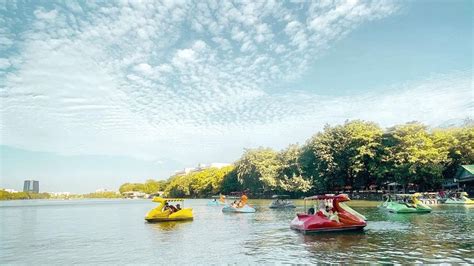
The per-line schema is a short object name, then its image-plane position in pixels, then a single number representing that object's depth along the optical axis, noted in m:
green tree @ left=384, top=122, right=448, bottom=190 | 64.69
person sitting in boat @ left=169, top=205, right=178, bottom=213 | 42.05
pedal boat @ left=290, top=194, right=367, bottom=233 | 27.70
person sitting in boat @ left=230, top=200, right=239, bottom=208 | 54.81
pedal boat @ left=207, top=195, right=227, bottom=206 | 81.36
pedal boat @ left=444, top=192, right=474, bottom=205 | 56.36
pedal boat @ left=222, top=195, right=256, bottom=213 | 53.39
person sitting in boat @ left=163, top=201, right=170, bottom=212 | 42.28
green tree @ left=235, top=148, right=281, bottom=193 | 97.25
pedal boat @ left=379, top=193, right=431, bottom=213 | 43.19
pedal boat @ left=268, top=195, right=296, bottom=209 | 59.03
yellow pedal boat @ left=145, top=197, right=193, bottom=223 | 41.59
